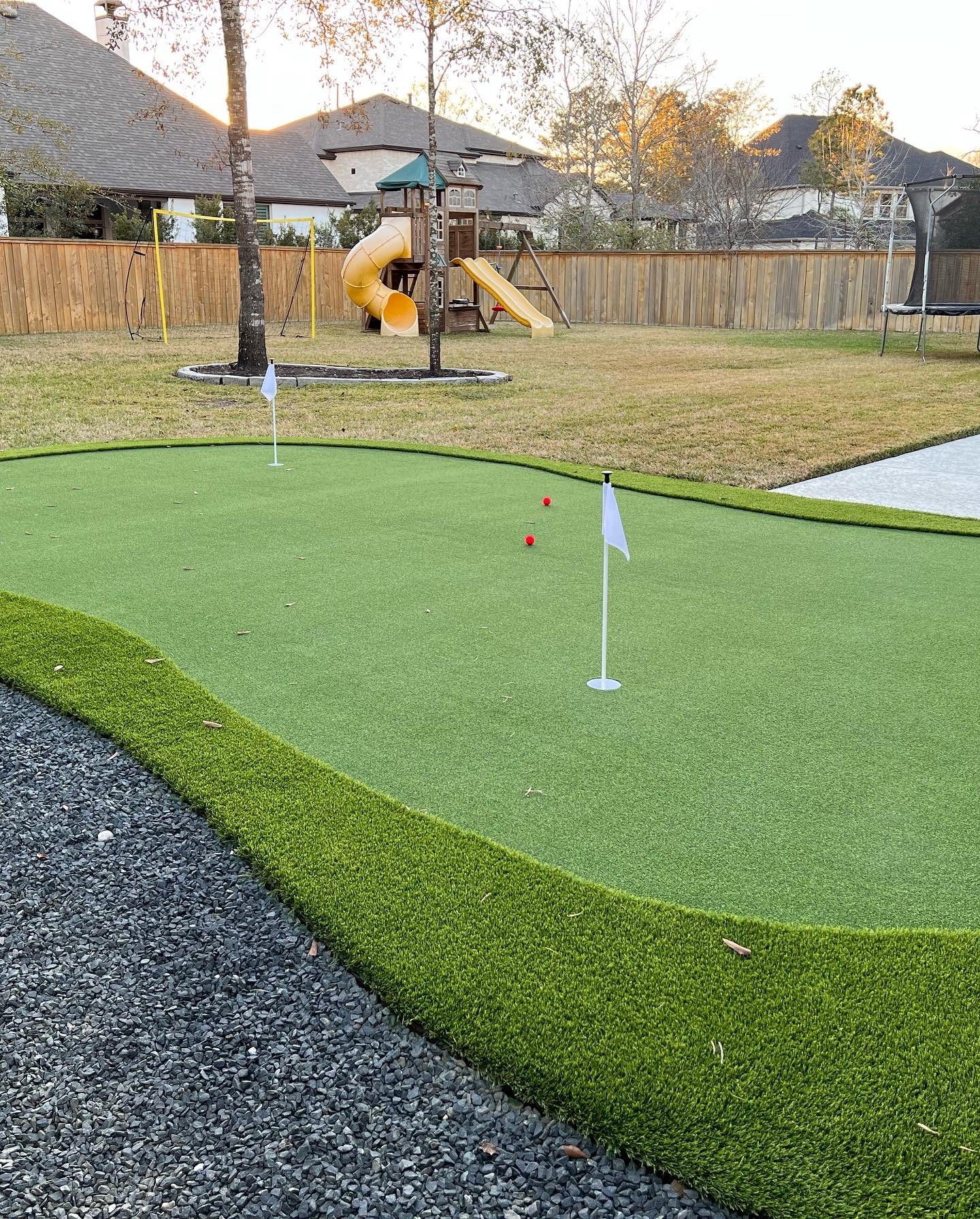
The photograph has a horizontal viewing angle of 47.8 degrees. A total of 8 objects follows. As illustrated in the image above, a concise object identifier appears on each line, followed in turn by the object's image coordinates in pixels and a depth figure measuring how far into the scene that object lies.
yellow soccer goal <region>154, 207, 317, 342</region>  16.62
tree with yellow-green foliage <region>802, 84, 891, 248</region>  35.19
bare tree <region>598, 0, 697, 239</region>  30.98
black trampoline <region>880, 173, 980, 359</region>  15.88
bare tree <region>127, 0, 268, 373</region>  11.98
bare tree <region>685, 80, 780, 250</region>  33.59
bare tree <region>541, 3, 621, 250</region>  33.25
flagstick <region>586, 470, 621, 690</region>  2.90
